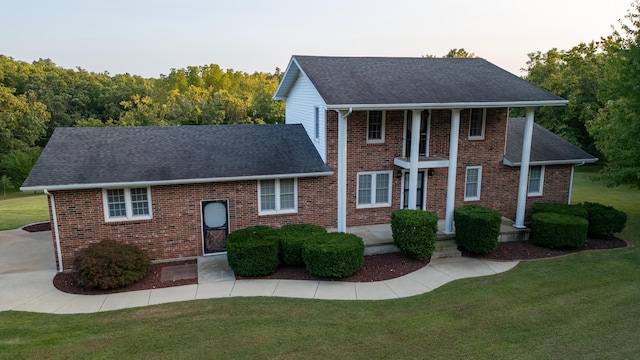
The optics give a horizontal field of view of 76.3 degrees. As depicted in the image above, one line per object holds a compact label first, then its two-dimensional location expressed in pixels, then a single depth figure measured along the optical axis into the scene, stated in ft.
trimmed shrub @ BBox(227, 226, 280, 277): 34.22
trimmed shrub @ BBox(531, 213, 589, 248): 40.63
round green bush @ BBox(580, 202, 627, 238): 44.09
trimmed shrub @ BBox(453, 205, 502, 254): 38.81
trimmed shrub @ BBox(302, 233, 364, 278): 33.50
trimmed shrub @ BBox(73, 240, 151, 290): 31.99
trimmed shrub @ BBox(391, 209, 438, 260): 36.99
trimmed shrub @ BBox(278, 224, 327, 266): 35.83
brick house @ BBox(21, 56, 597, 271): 37.19
